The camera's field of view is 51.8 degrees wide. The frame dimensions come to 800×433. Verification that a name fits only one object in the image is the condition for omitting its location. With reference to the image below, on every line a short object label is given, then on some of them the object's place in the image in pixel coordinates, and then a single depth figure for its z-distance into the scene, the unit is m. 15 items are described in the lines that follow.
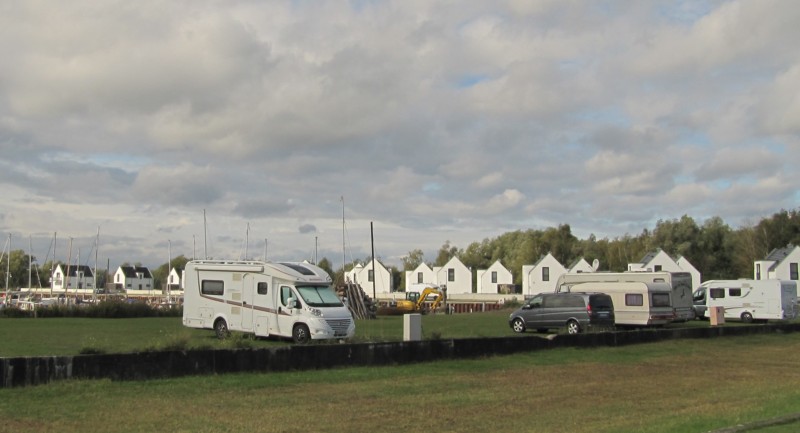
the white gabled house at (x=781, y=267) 81.06
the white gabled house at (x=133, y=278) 173.00
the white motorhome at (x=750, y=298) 45.22
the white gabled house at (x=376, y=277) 126.81
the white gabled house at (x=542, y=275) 100.88
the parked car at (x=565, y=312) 33.56
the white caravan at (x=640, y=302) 37.38
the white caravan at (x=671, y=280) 38.47
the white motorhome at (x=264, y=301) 25.11
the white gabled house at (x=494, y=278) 115.19
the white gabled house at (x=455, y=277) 117.38
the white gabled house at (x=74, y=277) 152.88
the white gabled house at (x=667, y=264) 87.69
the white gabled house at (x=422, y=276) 124.15
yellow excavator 62.61
